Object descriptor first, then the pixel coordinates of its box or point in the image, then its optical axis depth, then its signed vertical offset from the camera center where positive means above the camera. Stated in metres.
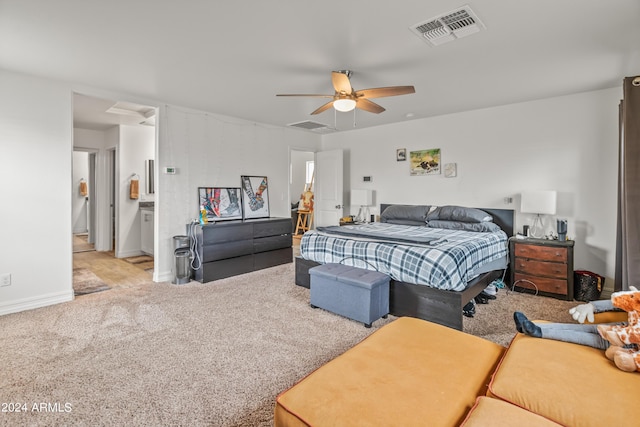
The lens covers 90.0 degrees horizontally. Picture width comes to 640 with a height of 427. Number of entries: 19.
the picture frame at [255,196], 5.52 +0.07
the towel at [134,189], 6.10 +0.19
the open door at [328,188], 6.39 +0.27
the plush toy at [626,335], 1.34 -0.60
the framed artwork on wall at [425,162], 5.26 +0.68
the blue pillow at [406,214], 5.06 -0.21
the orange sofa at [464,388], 1.12 -0.75
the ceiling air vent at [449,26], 2.25 +1.32
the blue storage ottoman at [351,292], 2.90 -0.86
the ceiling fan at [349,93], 2.91 +1.05
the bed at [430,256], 2.86 -0.56
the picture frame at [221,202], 4.98 -0.04
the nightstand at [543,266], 3.68 -0.75
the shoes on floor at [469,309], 3.14 -1.06
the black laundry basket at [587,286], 3.68 -0.95
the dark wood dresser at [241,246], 4.46 -0.70
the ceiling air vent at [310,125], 5.76 +1.40
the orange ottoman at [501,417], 1.03 -0.71
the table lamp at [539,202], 3.91 +0.01
